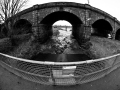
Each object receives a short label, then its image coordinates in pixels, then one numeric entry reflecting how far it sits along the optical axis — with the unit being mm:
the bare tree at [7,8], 14767
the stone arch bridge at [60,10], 11562
